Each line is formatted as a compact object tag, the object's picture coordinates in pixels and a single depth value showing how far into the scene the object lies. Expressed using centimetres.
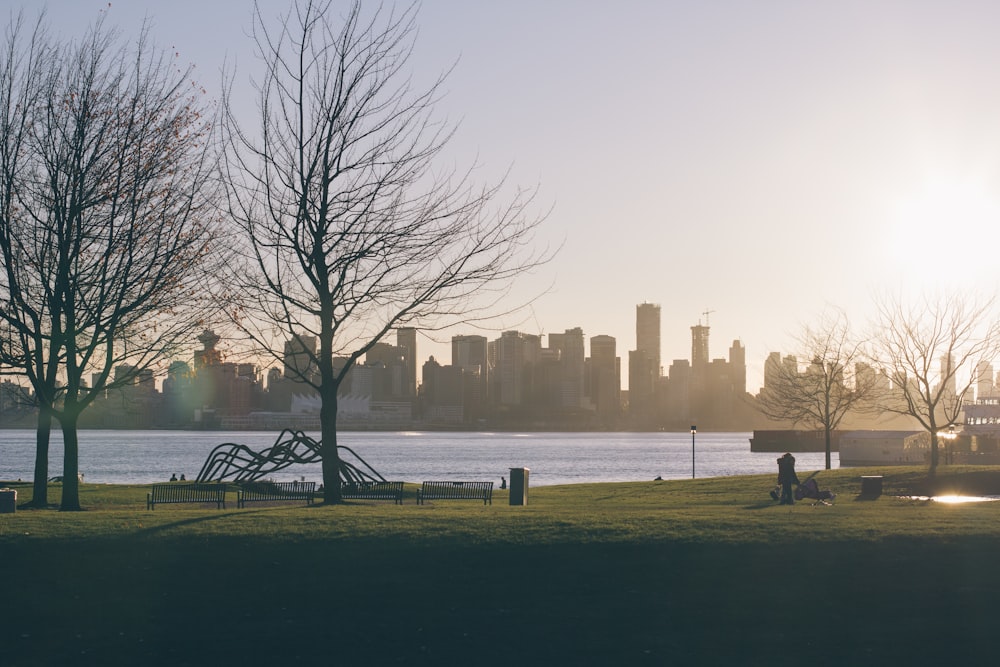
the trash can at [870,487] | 3619
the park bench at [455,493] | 3700
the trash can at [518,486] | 3272
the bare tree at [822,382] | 6644
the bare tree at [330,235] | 2873
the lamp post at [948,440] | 7906
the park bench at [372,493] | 3535
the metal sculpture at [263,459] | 4491
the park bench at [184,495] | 3394
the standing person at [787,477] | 3191
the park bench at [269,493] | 3481
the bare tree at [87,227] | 3039
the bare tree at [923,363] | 5641
